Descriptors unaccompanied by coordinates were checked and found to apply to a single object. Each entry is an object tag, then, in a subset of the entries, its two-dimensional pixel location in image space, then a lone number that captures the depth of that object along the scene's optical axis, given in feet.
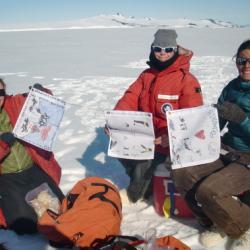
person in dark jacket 9.70
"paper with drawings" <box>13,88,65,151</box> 11.77
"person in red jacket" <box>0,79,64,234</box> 11.25
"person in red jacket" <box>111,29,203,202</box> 12.00
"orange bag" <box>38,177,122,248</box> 9.67
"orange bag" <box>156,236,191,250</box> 9.22
